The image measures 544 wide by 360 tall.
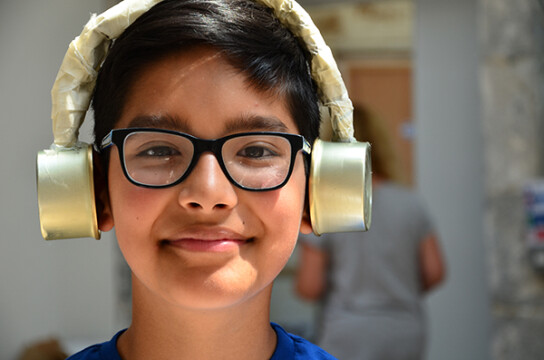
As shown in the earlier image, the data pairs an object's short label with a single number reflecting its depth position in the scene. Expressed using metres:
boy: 0.65
